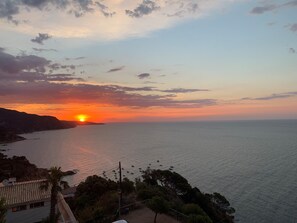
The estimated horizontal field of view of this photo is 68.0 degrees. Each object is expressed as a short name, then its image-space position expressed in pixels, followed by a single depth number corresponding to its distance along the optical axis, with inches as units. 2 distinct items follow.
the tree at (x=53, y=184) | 801.9
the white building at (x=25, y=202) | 805.3
